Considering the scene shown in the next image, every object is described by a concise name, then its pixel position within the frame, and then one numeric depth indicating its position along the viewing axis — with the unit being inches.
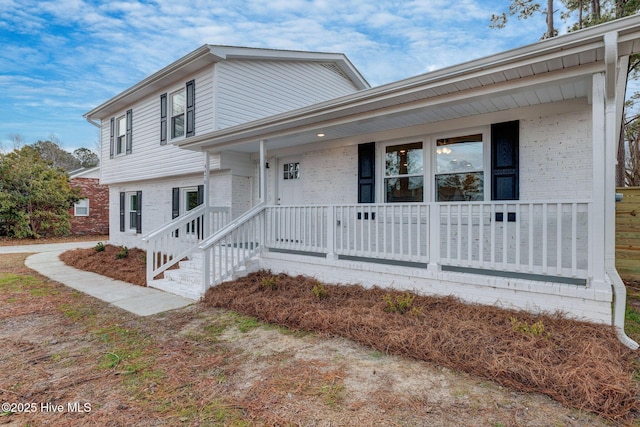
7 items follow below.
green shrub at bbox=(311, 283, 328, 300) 199.5
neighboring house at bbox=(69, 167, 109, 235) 772.6
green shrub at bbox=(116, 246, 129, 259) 388.1
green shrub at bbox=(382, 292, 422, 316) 169.0
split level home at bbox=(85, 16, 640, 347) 140.3
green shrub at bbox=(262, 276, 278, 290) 228.1
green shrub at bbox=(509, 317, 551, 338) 133.3
